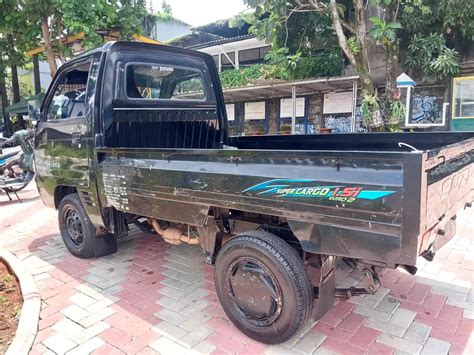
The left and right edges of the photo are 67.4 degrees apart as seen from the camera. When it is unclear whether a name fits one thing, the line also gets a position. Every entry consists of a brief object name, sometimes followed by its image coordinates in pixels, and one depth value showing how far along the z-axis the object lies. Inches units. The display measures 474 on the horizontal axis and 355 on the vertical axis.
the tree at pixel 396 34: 361.1
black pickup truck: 74.7
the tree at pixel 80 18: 281.9
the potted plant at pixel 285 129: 546.7
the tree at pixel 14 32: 305.9
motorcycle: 291.6
